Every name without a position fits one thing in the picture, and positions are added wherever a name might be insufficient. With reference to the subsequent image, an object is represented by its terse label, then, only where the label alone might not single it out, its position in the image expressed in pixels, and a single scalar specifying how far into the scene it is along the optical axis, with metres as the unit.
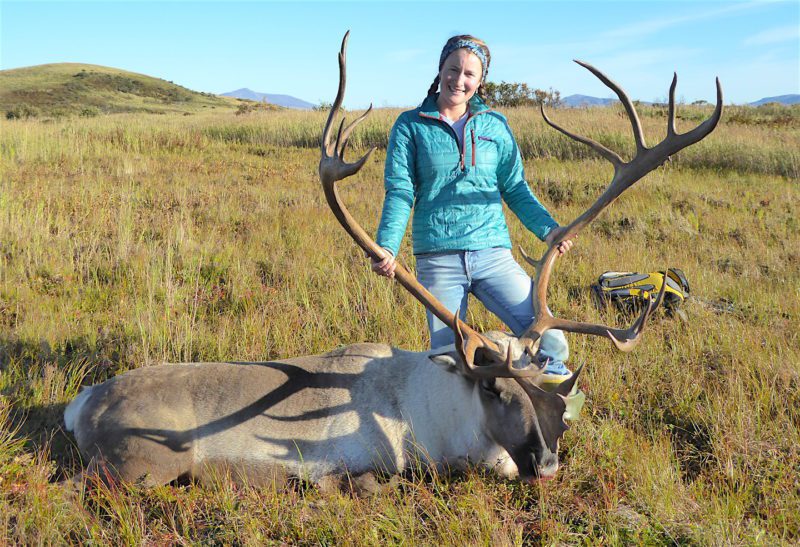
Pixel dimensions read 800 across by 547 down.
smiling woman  3.73
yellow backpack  5.56
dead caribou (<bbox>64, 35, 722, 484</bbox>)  3.13
